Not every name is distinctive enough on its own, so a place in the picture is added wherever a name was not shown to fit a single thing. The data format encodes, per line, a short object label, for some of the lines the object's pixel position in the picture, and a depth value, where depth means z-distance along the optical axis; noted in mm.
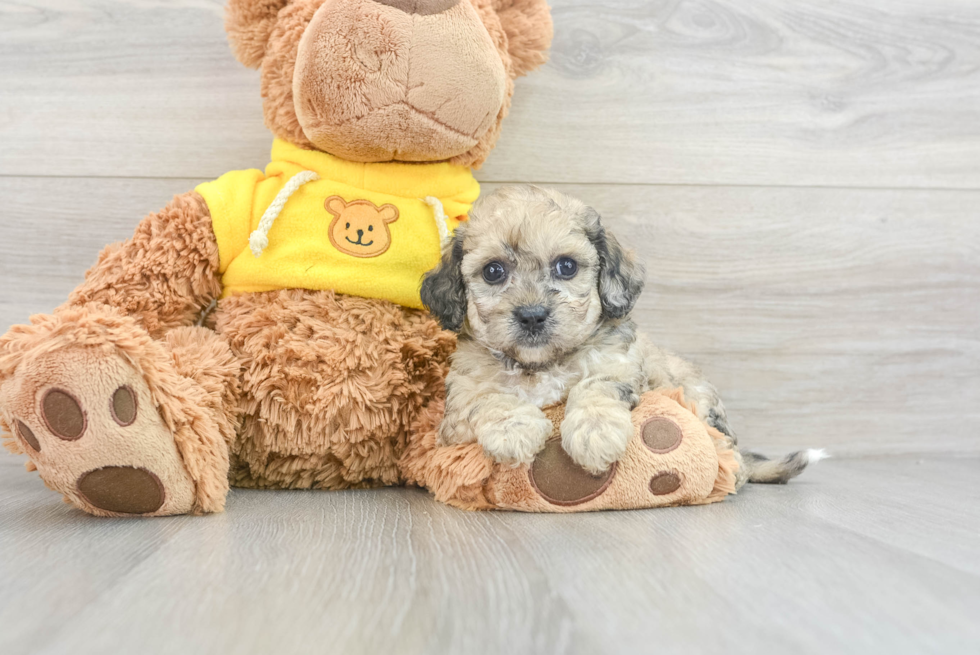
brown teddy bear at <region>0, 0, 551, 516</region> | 627
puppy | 603
